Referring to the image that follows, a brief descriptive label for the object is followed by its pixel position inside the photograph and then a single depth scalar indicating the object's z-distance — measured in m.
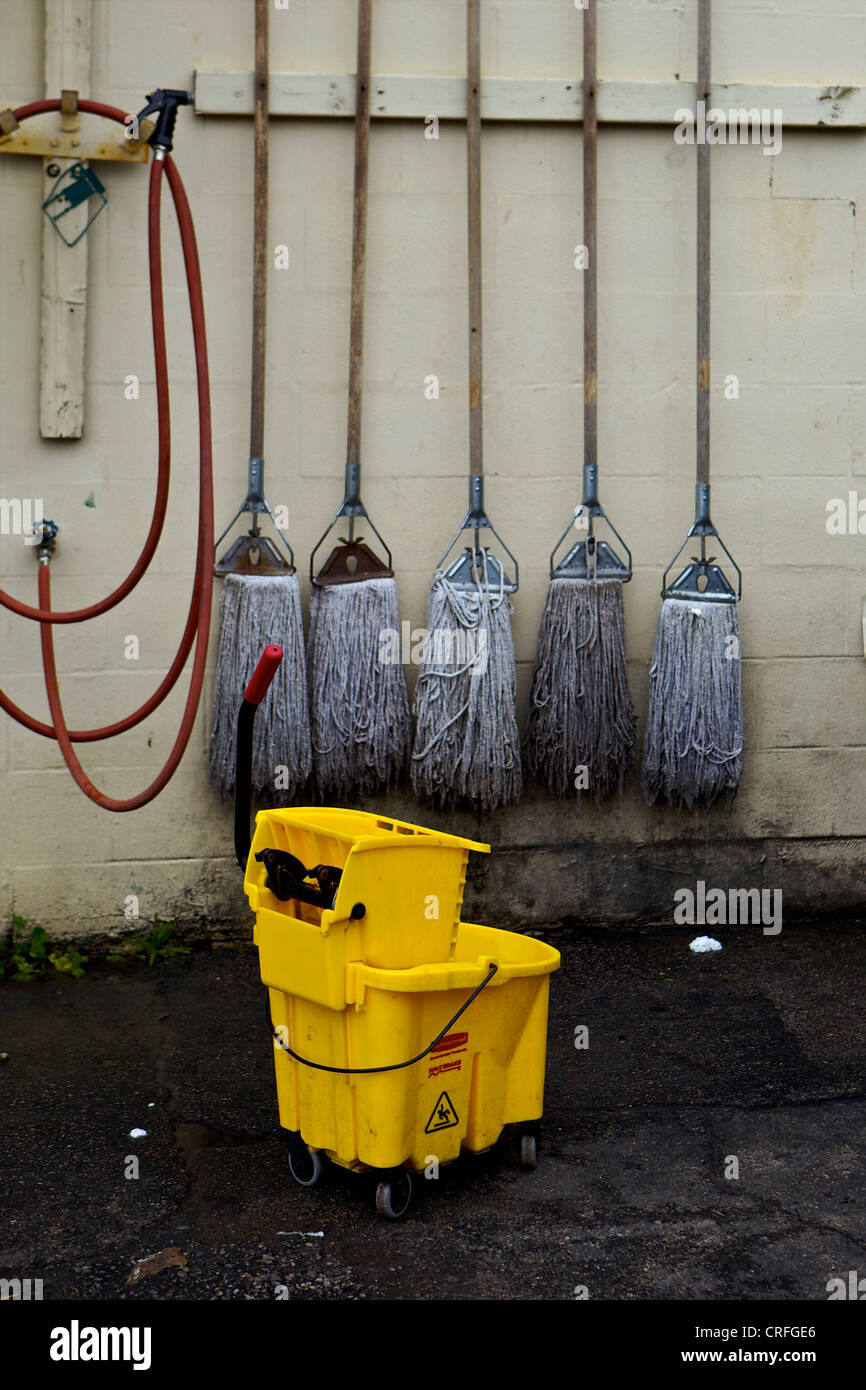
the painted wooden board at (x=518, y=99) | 4.04
